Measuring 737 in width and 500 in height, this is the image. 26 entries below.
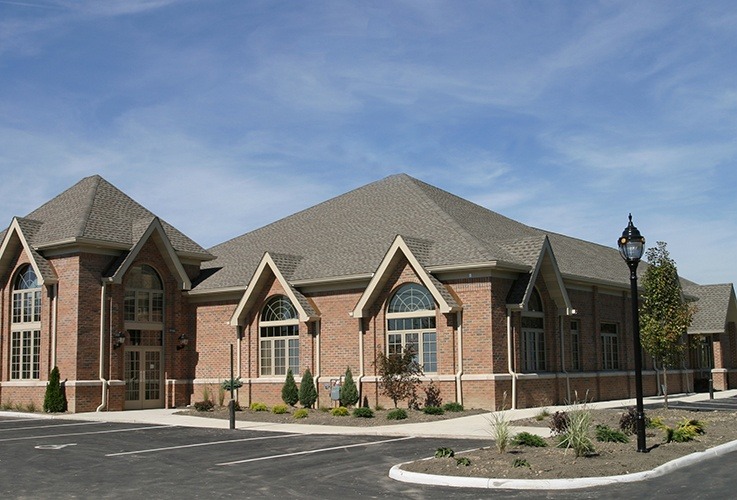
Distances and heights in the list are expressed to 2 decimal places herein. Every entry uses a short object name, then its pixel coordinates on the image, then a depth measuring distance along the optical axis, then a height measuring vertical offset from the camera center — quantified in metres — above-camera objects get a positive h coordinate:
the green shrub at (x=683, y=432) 17.61 -1.95
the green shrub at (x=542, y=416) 23.61 -2.08
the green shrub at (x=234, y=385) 27.10 -1.25
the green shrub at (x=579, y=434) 15.04 -1.65
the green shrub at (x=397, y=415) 25.72 -2.13
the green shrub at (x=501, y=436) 15.71 -1.72
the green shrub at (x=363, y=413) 26.44 -2.11
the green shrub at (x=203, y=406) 30.30 -2.08
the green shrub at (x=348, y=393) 29.81 -1.69
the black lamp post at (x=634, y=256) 16.78 +1.67
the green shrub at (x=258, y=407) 29.94 -2.13
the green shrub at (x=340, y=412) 27.28 -2.15
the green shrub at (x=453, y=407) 27.53 -2.06
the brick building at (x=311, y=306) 28.72 +1.43
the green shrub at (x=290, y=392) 30.95 -1.68
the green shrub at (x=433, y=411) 27.00 -2.13
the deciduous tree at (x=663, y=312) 26.84 +0.86
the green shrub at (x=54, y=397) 30.92 -1.72
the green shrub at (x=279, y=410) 28.61 -2.14
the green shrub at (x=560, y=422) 17.66 -1.67
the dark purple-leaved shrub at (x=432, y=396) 28.58 -1.76
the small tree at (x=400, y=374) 28.77 -1.02
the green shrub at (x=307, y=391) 30.47 -1.65
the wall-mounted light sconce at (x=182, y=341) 35.03 +0.25
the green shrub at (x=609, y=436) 17.20 -1.92
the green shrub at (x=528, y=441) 16.75 -1.94
